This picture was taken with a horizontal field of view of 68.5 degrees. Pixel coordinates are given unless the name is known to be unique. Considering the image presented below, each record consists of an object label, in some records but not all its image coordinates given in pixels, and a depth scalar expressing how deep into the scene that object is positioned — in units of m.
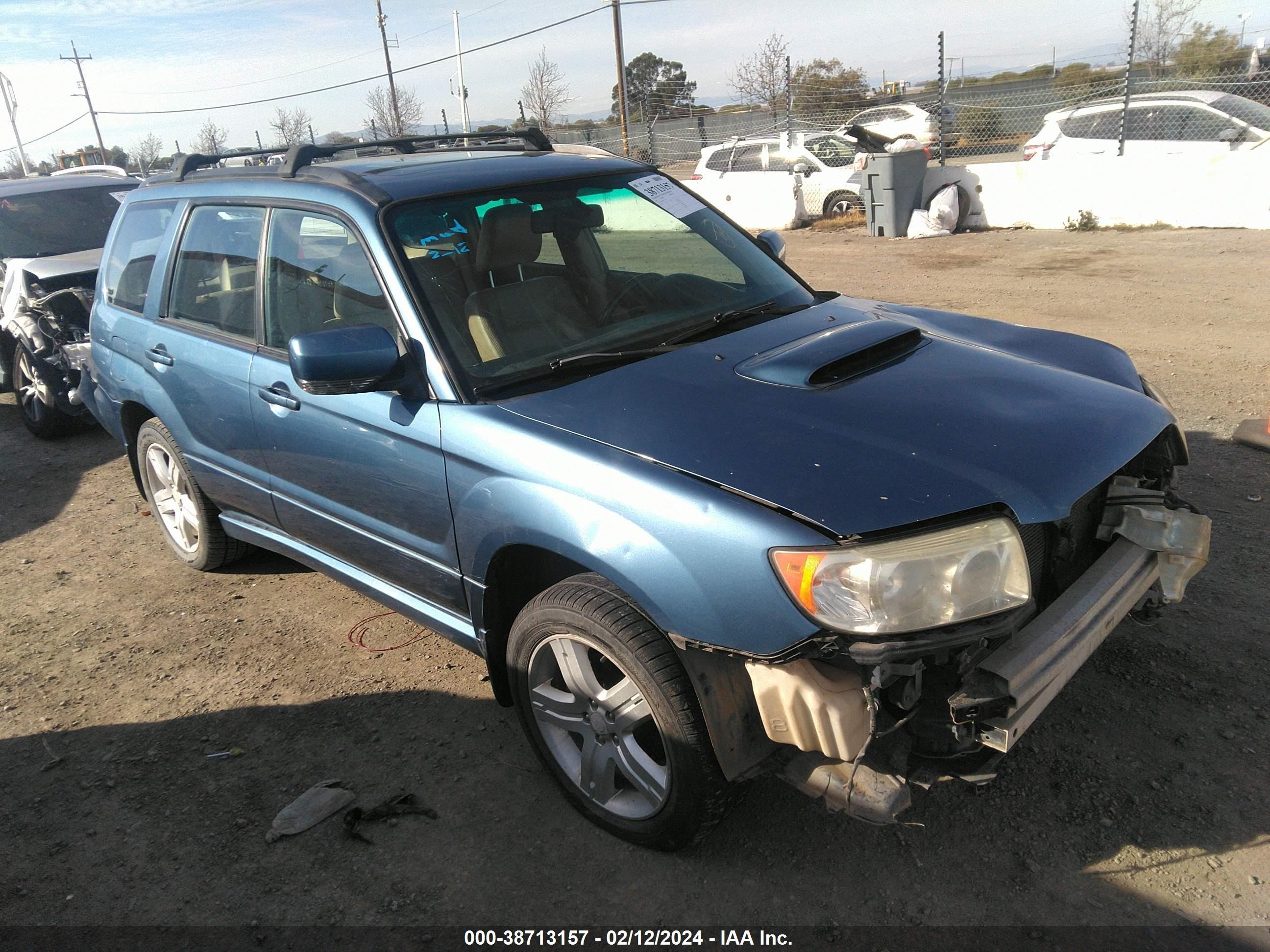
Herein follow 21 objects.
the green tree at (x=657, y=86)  40.94
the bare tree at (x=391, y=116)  45.72
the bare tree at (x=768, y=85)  36.06
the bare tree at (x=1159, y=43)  28.81
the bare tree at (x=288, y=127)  45.25
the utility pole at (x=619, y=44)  26.17
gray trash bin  13.65
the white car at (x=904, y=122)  18.20
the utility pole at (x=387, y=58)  48.22
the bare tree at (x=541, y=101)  39.66
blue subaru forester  2.18
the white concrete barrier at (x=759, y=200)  16.44
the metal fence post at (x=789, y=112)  17.02
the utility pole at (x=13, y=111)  45.93
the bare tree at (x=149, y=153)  51.57
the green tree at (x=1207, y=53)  26.78
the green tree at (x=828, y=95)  22.58
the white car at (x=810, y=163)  16.11
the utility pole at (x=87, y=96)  65.31
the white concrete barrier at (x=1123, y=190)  11.43
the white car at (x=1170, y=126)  12.38
